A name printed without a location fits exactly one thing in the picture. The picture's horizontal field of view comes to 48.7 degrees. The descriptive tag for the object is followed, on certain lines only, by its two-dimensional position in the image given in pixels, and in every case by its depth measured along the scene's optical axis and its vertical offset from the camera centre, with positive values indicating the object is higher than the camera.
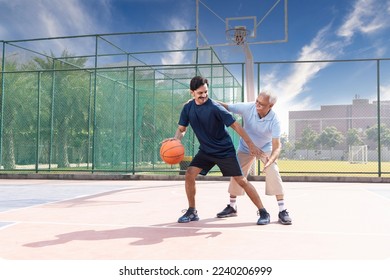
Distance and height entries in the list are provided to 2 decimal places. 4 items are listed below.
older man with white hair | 4.84 +0.20
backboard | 12.69 +4.13
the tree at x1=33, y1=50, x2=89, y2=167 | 18.52 +2.05
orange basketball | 4.97 +0.03
